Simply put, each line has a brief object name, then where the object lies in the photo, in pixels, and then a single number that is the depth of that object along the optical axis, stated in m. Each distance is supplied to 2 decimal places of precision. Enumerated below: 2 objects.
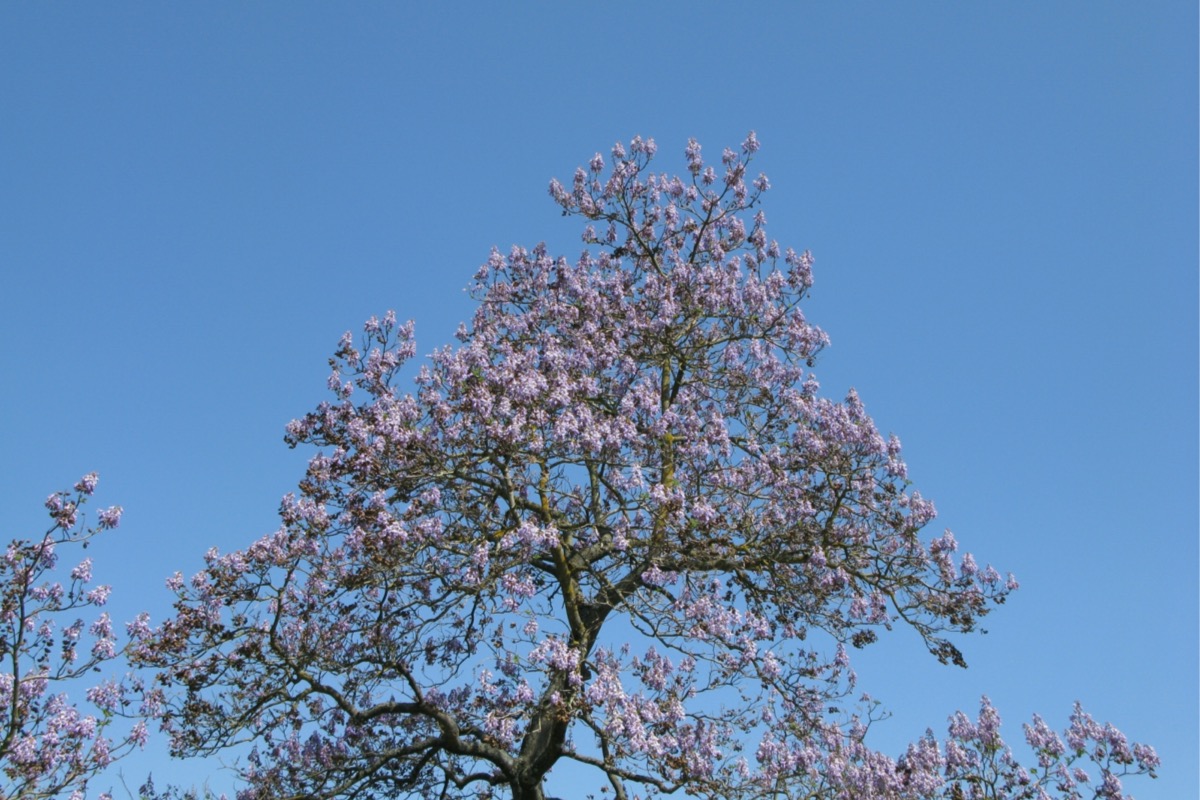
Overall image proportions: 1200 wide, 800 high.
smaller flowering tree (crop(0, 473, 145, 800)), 11.45
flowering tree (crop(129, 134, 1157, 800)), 13.28
